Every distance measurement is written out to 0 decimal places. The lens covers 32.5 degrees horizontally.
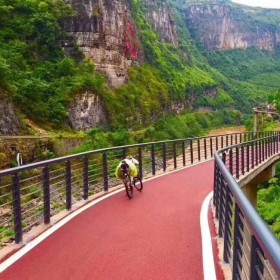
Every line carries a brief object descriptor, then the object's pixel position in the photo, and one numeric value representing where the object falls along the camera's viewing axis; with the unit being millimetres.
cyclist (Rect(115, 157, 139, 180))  12586
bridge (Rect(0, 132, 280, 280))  5344
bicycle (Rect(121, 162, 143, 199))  12477
